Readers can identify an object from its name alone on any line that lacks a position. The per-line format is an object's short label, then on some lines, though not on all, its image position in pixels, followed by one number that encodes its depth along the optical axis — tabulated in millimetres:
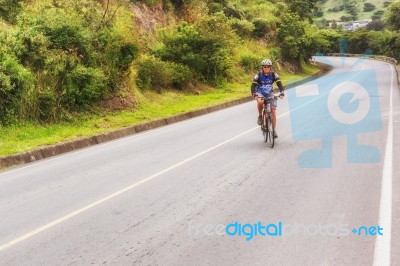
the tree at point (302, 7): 54509
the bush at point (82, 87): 15678
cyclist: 11375
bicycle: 10789
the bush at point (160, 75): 21328
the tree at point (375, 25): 122338
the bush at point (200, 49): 25594
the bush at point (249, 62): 35875
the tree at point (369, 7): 170688
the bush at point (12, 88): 13078
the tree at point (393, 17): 39531
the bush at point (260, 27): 43375
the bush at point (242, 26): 38594
